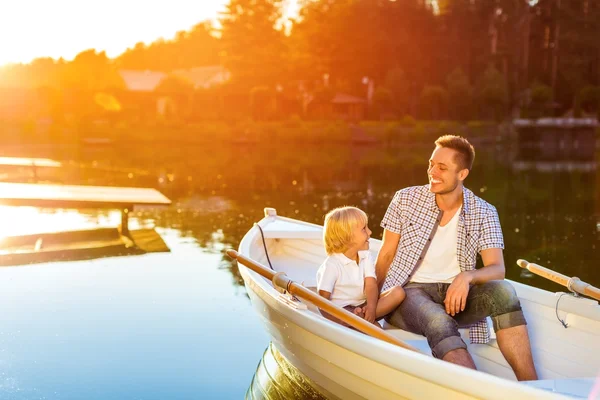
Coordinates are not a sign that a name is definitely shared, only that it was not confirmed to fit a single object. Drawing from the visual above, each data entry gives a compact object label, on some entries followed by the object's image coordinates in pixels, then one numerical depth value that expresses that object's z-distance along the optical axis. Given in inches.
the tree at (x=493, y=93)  1562.5
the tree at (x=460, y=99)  1587.1
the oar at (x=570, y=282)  150.6
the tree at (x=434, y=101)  1569.9
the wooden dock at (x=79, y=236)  344.9
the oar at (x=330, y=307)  132.6
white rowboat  118.6
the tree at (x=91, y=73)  1434.5
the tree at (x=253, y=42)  1560.0
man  149.3
